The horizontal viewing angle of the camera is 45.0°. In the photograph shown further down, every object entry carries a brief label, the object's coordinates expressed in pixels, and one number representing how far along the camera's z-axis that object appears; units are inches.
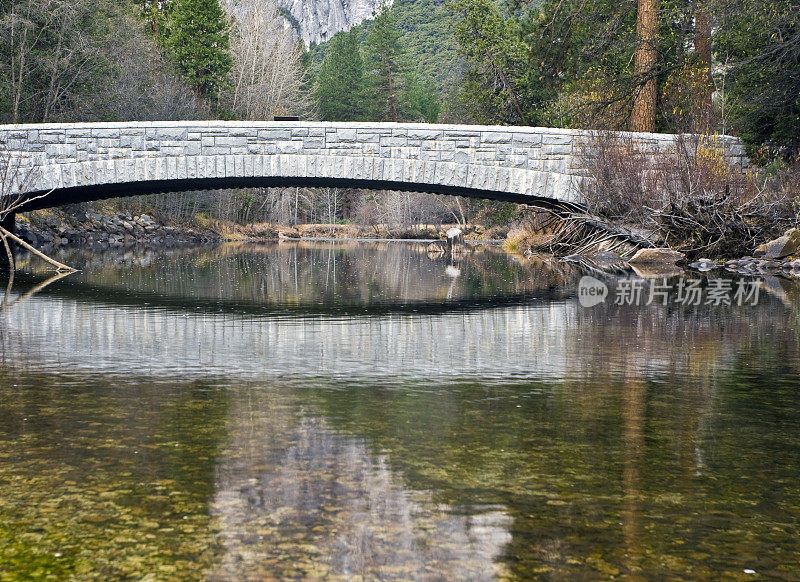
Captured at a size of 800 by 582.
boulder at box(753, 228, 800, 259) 693.3
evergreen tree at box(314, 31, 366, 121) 2878.9
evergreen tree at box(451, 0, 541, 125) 1504.7
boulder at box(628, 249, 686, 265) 728.3
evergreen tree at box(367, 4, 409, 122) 2807.6
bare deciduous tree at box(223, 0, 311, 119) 2021.4
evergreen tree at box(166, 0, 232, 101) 1881.2
